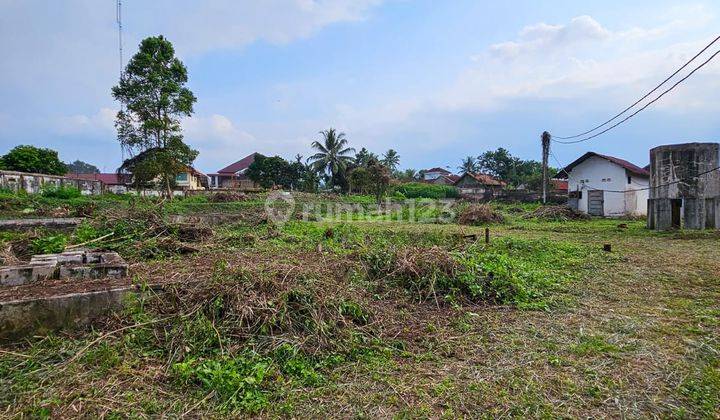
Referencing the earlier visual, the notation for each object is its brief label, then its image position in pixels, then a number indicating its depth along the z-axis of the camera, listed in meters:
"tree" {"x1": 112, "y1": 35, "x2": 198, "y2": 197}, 19.84
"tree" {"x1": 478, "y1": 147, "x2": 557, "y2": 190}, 45.66
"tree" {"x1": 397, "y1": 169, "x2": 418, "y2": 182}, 50.98
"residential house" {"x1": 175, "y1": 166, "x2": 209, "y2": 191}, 38.44
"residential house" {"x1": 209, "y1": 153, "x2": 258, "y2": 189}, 48.53
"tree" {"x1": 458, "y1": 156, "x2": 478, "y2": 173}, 54.22
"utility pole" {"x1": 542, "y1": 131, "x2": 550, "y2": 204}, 21.19
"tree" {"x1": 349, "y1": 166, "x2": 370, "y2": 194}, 27.80
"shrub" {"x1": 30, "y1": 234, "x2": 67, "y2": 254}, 5.93
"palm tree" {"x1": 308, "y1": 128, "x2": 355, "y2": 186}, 40.16
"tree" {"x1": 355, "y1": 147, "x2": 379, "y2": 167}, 44.37
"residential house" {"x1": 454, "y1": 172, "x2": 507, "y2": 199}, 40.28
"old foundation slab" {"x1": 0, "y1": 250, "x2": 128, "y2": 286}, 4.00
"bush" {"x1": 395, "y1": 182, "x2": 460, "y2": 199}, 36.19
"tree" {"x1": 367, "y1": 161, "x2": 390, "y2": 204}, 23.75
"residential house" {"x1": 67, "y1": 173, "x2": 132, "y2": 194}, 24.53
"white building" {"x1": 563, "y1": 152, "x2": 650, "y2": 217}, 21.22
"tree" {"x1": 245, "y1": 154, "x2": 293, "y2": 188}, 37.12
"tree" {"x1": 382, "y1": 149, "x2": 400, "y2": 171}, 54.28
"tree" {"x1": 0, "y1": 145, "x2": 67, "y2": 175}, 26.23
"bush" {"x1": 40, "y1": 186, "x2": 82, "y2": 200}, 17.12
